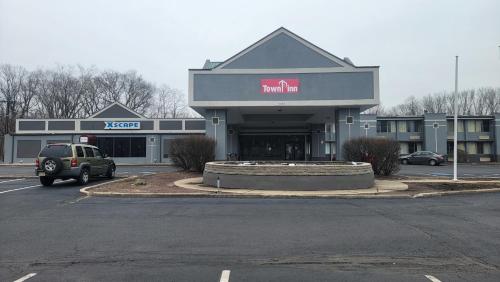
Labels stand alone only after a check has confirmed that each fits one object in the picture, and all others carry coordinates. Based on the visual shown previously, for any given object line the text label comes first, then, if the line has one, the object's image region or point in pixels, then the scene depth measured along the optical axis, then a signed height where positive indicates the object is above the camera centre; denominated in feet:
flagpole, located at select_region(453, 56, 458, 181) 62.37 +5.58
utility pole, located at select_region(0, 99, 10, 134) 217.27 +20.75
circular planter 52.11 -3.46
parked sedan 131.64 -2.59
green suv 56.65 -1.57
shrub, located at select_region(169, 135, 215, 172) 76.43 +0.14
